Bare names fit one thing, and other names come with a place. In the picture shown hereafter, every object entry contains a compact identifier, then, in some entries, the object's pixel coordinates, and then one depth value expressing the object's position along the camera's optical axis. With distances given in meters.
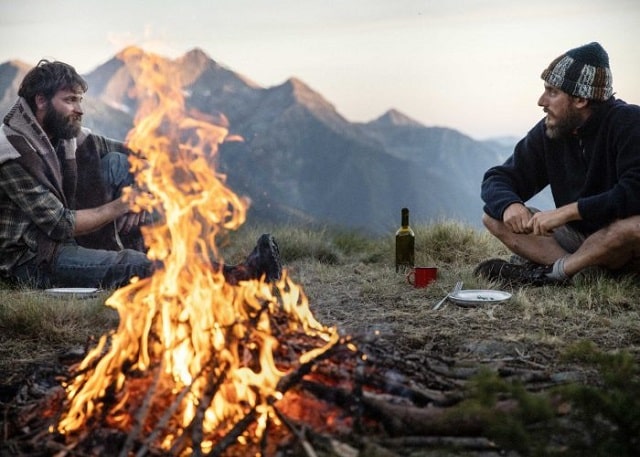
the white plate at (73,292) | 5.35
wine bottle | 6.73
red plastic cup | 5.88
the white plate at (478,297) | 5.10
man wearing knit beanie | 5.29
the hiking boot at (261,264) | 5.45
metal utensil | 5.10
